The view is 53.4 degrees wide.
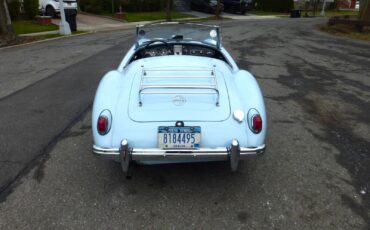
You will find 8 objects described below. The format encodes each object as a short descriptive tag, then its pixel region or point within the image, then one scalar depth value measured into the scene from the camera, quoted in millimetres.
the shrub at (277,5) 41512
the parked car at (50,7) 21281
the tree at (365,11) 18145
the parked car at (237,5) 34375
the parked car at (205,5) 32656
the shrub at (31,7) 20562
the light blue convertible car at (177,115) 3076
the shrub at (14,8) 19777
